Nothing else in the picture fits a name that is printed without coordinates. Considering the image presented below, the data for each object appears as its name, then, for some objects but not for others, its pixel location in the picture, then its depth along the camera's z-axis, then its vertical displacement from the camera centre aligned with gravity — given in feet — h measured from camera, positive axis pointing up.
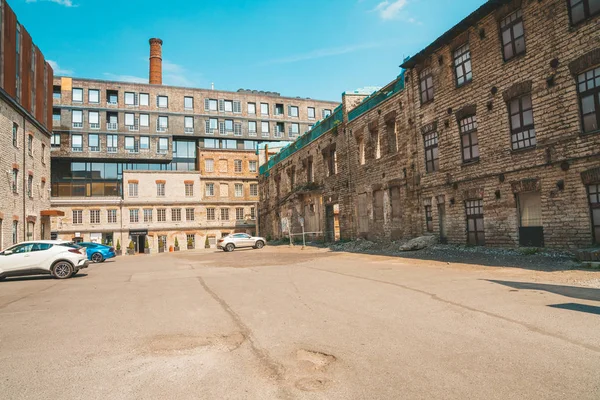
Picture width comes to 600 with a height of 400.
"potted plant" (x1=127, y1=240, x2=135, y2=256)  147.95 -5.89
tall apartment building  156.76 +29.64
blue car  95.91 -4.14
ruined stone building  41.75 +10.99
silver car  105.19 -3.82
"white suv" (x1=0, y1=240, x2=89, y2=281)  48.70 -2.77
